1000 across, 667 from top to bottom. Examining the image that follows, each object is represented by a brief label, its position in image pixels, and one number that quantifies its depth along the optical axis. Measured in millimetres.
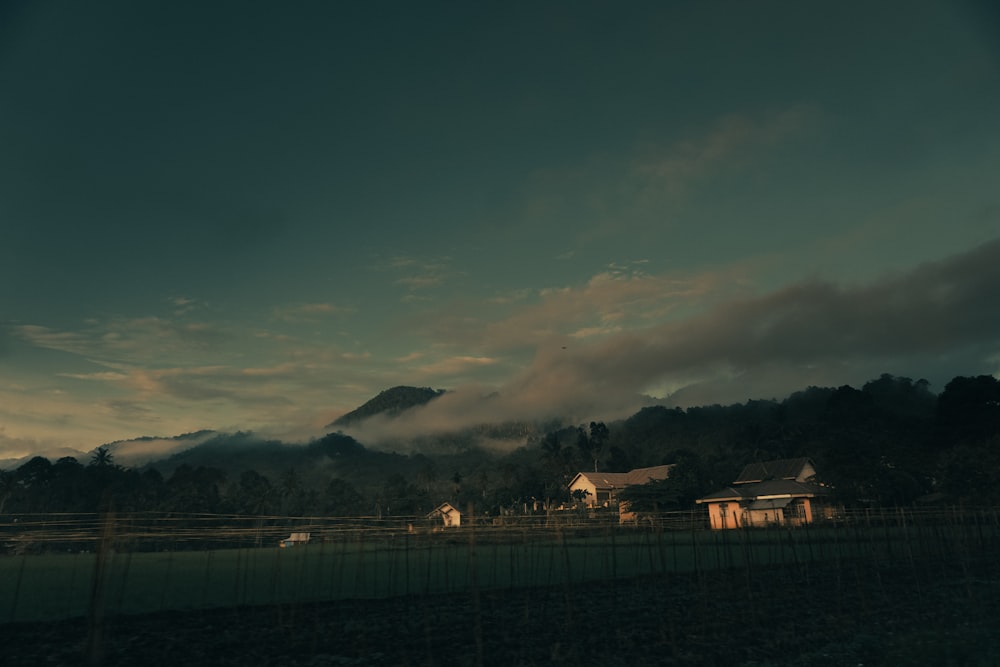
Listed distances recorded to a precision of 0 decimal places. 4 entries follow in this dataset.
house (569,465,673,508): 82000
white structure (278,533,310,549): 63572
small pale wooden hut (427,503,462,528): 98662
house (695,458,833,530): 53781
